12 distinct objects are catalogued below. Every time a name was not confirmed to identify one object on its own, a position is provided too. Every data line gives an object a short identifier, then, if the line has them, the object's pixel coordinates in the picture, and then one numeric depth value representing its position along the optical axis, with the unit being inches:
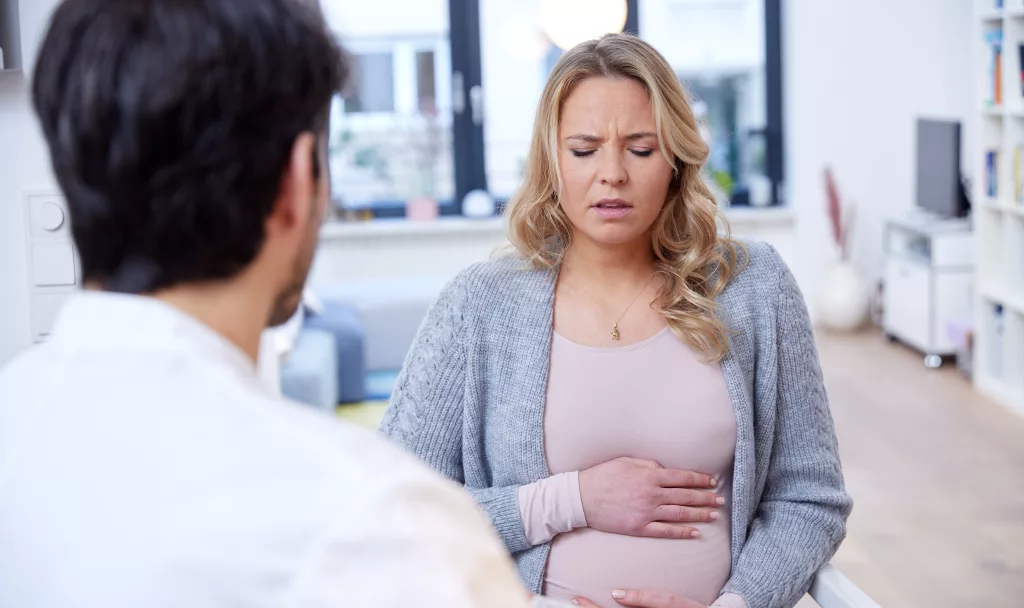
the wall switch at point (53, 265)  64.2
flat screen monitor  233.5
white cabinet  228.7
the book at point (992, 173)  204.3
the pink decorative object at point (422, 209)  262.4
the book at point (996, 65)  201.0
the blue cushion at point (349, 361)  161.2
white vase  255.9
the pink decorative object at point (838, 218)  255.8
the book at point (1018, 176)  195.3
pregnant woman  62.2
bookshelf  196.4
